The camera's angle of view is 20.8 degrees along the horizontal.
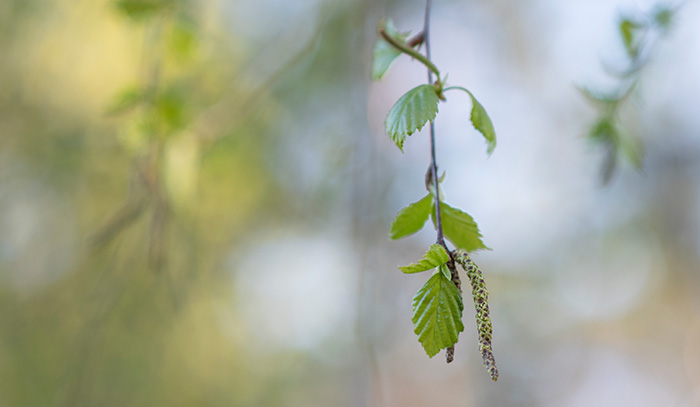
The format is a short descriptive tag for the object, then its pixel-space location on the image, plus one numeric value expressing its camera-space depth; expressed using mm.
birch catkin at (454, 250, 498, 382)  605
